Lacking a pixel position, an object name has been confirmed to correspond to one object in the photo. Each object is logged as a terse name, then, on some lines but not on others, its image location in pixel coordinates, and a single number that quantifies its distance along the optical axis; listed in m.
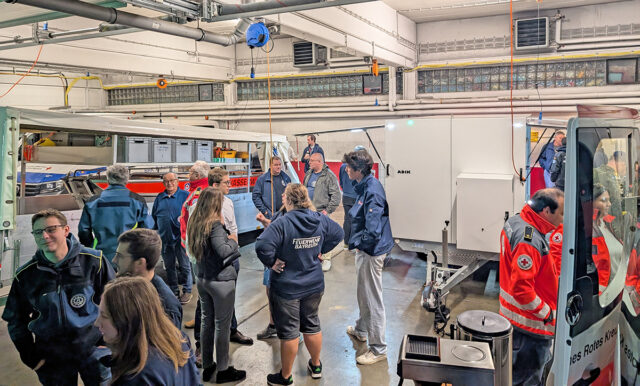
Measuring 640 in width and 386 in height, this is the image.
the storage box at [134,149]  5.75
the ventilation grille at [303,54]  10.84
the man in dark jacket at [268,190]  6.09
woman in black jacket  3.33
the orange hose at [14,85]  11.16
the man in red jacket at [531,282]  2.69
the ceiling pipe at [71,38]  5.05
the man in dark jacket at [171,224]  5.26
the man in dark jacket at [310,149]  8.60
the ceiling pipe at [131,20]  3.44
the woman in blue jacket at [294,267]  3.25
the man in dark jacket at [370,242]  3.84
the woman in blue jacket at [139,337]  1.57
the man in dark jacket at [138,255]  2.38
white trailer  5.16
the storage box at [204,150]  7.10
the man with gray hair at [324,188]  6.02
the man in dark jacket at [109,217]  3.89
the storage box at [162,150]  6.22
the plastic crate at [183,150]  6.68
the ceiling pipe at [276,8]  3.57
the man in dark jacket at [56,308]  2.48
